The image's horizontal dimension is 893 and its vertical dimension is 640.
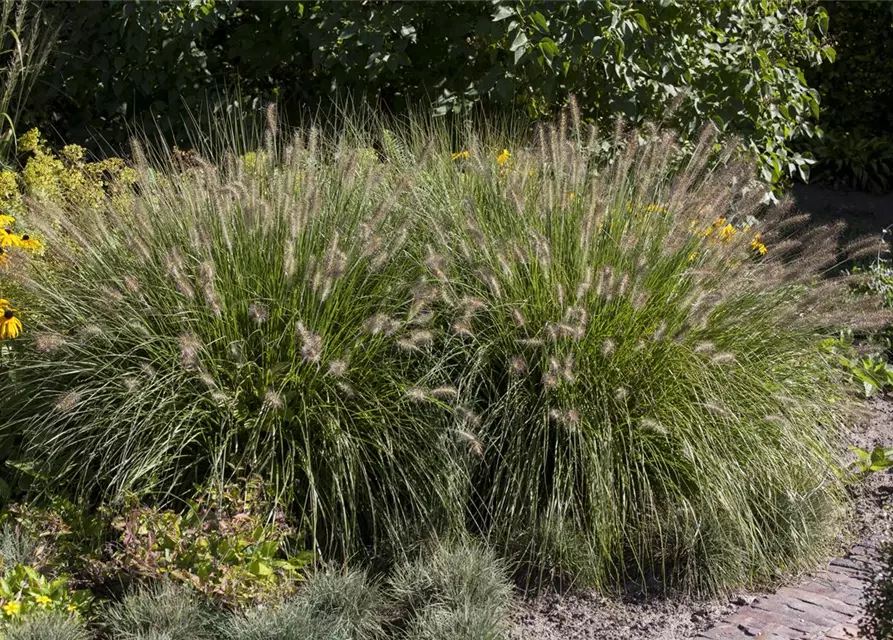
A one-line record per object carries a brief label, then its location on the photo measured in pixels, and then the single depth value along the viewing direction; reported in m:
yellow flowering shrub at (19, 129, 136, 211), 4.75
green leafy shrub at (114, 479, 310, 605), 3.50
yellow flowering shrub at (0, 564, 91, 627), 3.44
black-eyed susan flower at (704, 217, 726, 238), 4.60
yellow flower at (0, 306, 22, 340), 4.04
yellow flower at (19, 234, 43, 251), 4.51
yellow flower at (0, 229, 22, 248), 4.41
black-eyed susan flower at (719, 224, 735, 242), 4.65
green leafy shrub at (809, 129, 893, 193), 9.91
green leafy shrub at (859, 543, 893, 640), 2.99
